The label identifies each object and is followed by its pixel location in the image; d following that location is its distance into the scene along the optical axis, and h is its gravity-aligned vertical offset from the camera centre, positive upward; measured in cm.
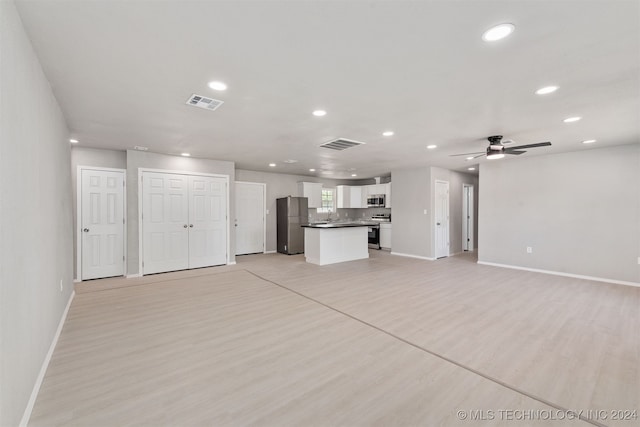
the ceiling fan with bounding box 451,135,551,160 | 430 +98
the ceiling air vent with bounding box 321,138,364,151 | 475 +122
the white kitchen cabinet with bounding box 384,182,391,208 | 938 +52
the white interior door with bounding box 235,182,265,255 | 818 -19
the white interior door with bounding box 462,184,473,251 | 877 -25
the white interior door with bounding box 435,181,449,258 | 760 -20
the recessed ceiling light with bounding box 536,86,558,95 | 264 +120
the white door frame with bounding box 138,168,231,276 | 556 +0
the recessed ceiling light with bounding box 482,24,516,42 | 176 +119
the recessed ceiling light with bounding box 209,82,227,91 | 260 +122
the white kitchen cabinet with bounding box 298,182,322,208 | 931 +67
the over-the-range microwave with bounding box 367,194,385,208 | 954 +37
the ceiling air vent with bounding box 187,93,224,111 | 293 +122
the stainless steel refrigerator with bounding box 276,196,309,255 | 841 -34
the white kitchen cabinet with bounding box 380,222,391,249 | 909 -81
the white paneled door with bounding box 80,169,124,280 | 518 -22
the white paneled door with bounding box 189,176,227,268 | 628 -22
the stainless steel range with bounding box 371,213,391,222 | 992 -22
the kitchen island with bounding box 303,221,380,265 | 687 -83
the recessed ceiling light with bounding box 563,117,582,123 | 355 +120
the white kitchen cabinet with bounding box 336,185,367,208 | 1034 +58
